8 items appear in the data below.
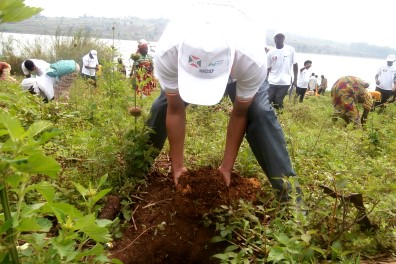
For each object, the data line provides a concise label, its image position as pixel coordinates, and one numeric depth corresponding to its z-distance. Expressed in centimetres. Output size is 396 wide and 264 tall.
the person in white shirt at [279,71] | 712
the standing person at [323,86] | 2167
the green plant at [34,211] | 77
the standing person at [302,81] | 1285
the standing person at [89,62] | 1074
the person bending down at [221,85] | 177
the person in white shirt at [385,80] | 941
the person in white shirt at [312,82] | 2058
